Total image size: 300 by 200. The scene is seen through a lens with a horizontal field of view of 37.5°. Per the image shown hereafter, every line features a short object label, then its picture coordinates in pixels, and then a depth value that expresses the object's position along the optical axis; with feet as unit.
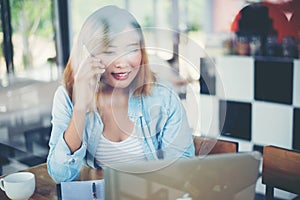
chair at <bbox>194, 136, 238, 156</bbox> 3.59
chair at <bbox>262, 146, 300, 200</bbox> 4.02
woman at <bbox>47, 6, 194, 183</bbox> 3.39
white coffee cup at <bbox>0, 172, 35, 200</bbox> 3.11
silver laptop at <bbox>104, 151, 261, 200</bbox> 2.79
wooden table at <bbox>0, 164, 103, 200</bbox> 3.26
